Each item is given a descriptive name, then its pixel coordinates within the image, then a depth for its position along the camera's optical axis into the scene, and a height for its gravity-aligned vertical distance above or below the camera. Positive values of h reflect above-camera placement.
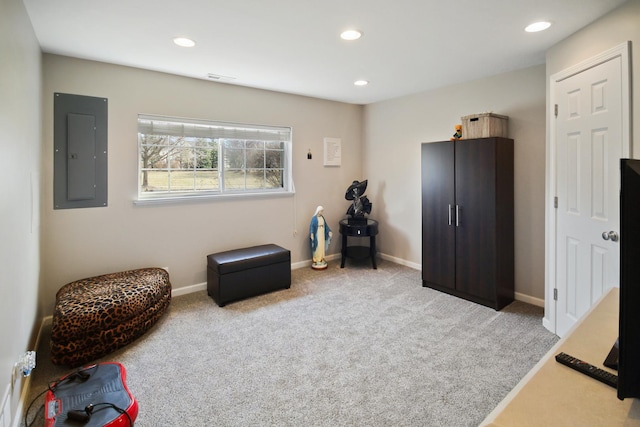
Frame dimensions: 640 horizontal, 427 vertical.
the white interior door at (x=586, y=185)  2.23 +0.19
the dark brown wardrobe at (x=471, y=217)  3.35 -0.07
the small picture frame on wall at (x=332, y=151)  4.96 +0.87
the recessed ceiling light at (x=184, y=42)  2.67 +1.34
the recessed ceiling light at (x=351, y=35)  2.57 +1.34
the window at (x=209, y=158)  3.66 +0.63
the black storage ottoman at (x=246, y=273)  3.50 -0.65
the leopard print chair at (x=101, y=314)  2.37 -0.76
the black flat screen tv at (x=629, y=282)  0.69 -0.15
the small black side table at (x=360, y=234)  4.65 -0.31
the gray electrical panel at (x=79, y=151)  3.04 +0.55
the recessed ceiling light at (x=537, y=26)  2.42 +1.32
